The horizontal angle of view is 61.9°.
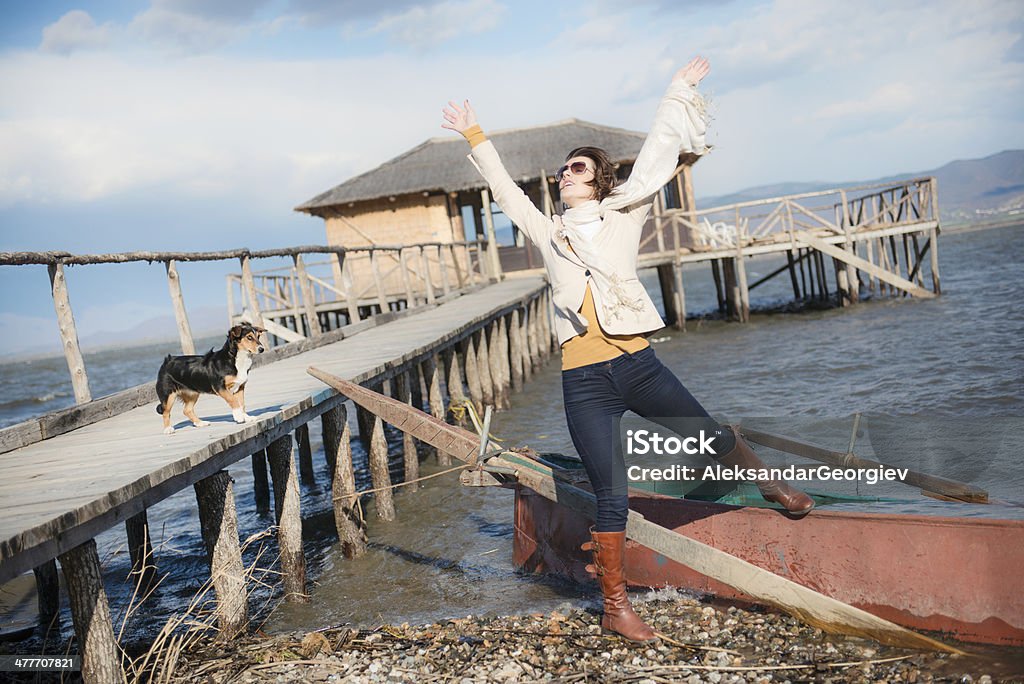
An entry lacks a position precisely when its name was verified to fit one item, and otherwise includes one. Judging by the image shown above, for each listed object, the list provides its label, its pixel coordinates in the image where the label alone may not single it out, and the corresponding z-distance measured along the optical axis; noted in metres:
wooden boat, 3.78
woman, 3.43
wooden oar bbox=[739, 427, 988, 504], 4.50
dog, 5.30
